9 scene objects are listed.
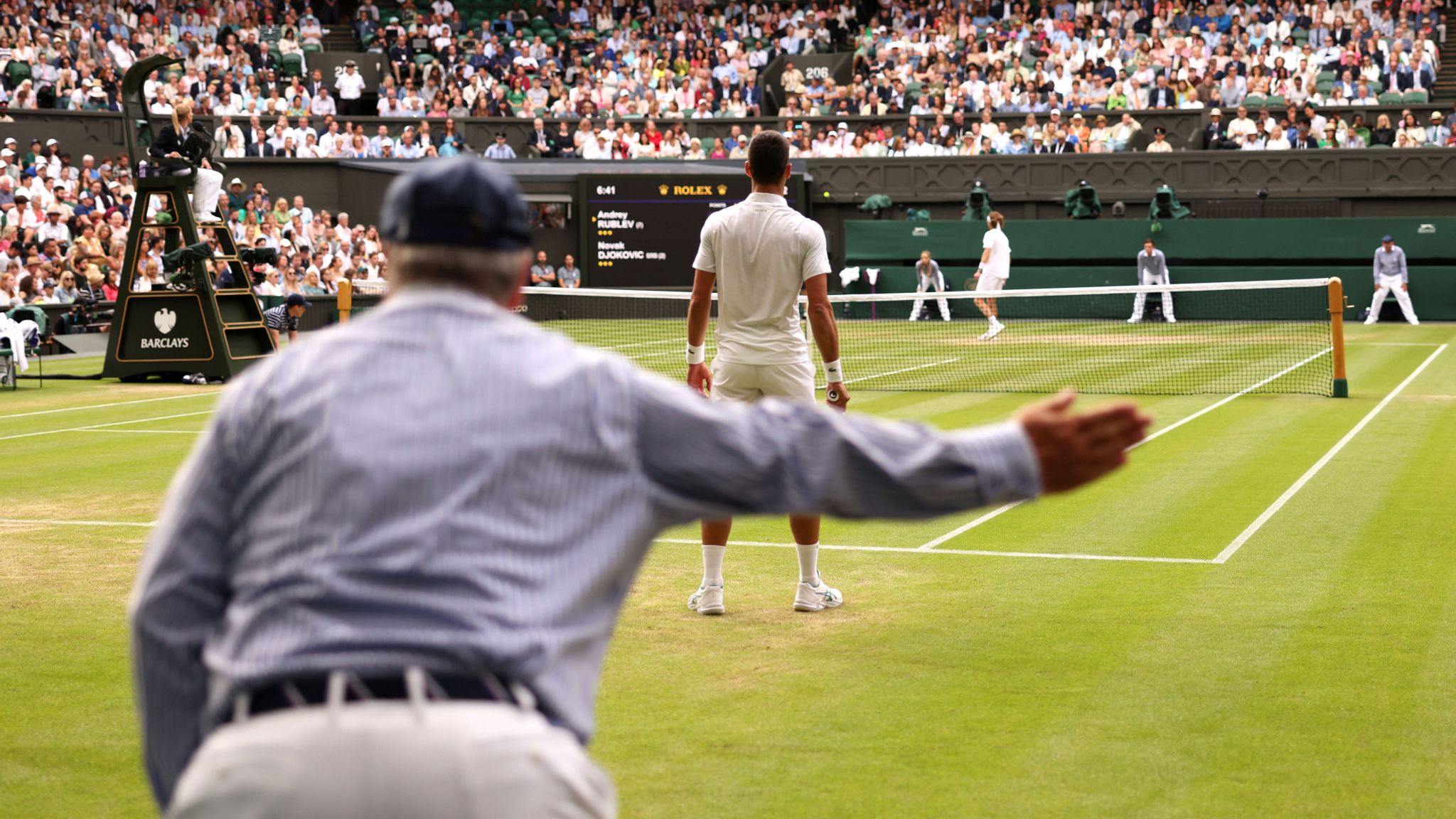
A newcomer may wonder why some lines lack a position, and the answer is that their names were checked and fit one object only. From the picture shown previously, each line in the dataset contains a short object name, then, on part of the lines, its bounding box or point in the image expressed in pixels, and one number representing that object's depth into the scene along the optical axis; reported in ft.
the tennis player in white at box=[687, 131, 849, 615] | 26.22
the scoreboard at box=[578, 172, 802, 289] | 123.44
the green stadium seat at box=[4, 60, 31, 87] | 116.43
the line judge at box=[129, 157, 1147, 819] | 7.85
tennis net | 72.84
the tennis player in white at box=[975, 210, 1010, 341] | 100.12
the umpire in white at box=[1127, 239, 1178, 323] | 113.91
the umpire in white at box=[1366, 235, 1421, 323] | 111.75
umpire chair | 76.07
